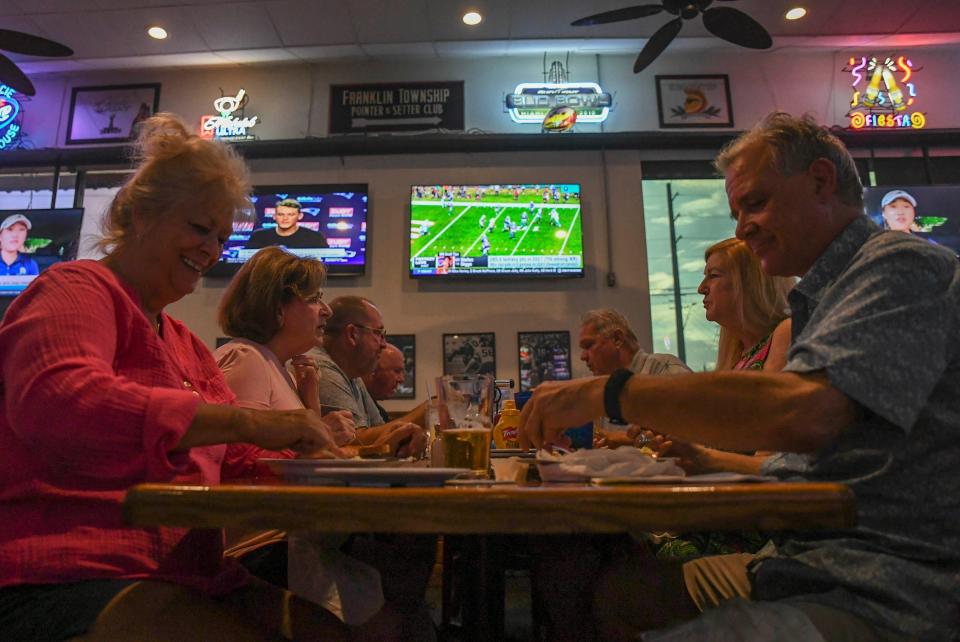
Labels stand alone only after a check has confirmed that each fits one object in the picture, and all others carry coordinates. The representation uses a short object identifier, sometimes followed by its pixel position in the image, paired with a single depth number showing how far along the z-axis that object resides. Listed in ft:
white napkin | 2.99
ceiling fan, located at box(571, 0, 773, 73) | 14.51
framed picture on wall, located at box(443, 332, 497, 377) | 17.72
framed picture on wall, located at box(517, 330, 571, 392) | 17.54
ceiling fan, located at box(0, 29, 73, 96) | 14.79
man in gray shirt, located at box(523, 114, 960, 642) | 2.80
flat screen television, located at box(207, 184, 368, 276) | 17.93
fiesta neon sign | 19.16
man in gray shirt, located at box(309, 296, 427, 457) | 10.03
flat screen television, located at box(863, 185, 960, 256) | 17.74
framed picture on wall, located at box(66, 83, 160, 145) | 19.99
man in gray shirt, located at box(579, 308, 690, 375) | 12.81
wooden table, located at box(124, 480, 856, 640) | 2.23
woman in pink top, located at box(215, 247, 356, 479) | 6.96
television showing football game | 17.49
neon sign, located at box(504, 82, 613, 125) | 18.75
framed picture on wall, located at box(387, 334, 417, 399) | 17.52
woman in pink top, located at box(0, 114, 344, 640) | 2.88
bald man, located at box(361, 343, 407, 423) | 13.14
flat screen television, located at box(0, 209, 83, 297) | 18.47
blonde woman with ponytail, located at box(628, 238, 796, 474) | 7.45
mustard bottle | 7.09
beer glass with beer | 3.89
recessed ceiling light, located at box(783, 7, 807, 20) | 17.42
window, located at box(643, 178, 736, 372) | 20.20
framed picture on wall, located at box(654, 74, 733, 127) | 19.24
